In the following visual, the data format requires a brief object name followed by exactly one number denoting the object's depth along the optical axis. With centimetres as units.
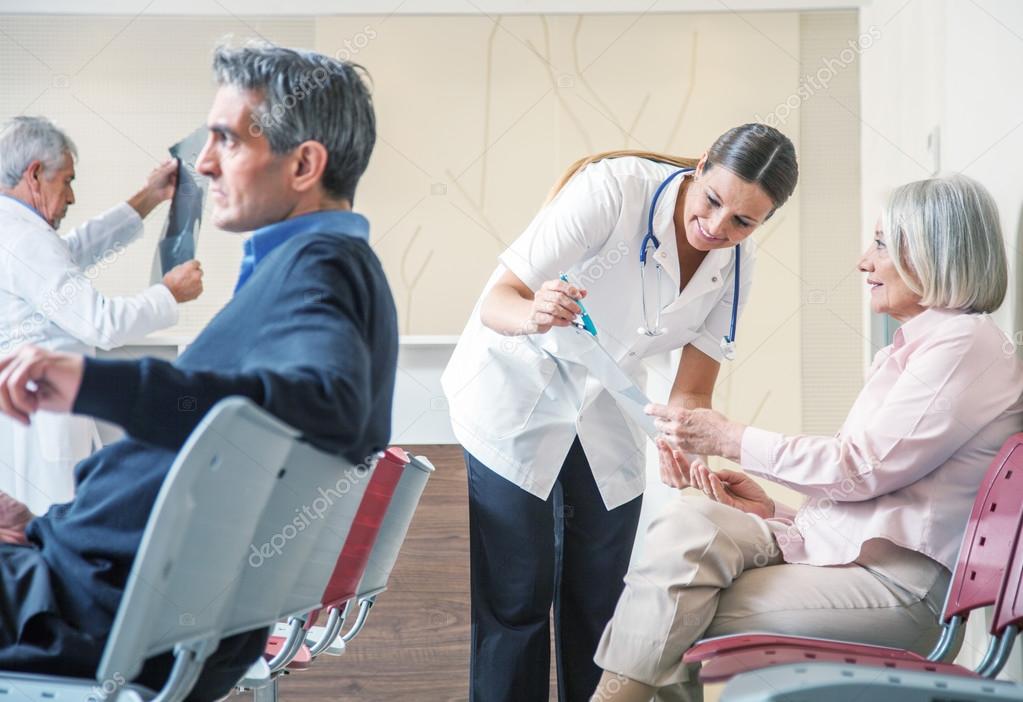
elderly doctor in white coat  198
